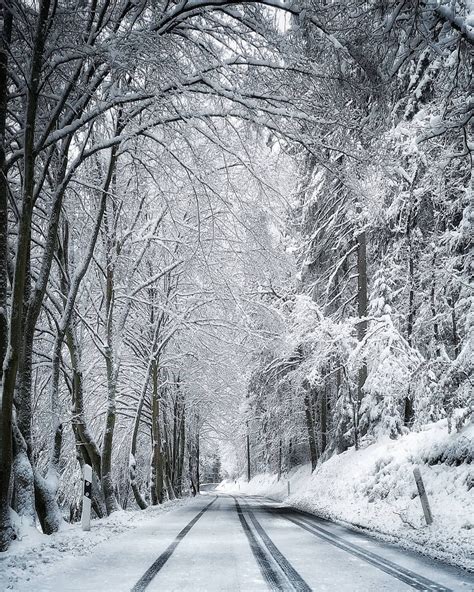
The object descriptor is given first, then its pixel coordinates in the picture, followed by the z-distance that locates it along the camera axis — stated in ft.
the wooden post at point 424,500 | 27.09
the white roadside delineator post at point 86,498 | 29.22
